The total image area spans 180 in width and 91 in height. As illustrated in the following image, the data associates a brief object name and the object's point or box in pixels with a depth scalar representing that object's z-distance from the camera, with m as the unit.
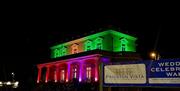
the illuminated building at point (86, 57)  18.35
